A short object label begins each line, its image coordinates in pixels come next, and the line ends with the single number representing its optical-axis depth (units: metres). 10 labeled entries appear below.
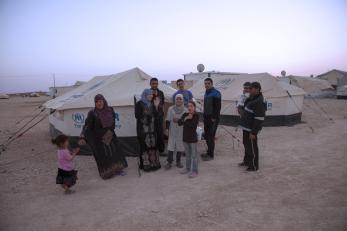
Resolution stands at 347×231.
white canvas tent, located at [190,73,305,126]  11.05
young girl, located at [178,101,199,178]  5.64
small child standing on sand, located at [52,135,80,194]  4.86
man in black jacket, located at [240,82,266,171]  5.51
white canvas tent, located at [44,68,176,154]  7.20
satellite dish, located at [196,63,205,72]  19.84
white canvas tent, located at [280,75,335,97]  26.78
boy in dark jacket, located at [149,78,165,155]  6.20
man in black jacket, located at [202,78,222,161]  6.51
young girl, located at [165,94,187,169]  5.90
